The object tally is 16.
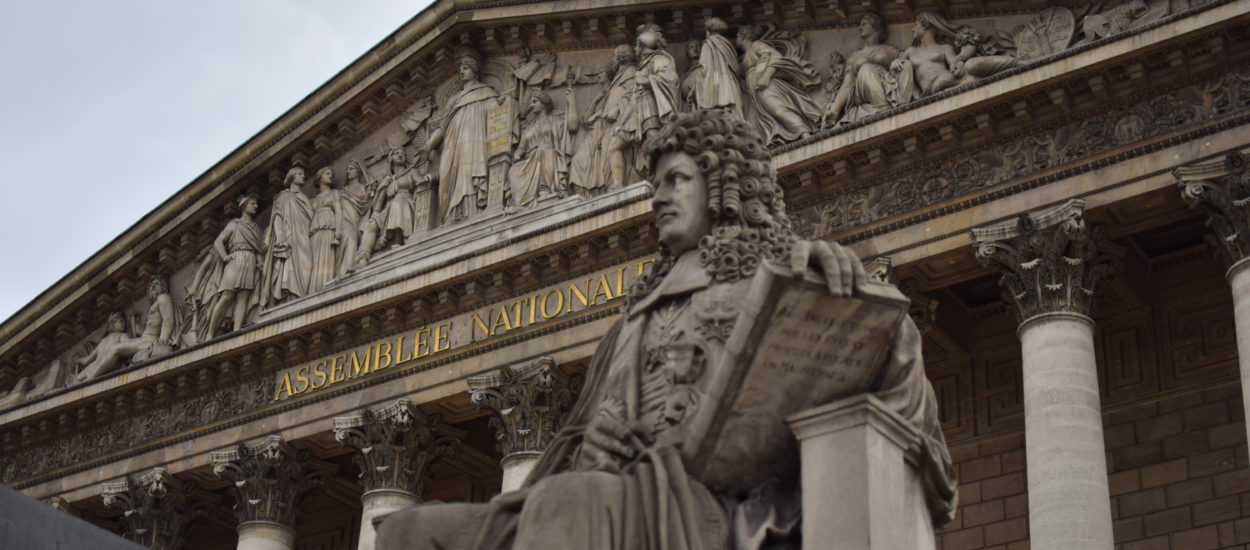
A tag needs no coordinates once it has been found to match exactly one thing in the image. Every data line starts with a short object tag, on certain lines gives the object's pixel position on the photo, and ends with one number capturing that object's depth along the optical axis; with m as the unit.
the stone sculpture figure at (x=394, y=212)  21.52
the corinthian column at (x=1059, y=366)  14.55
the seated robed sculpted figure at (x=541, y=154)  20.23
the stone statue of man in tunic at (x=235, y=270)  22.69
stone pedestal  4.74
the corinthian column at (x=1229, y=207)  14.93
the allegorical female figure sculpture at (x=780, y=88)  18.47
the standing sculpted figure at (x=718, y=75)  18.81
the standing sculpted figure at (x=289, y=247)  22.16
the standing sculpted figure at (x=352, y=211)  21.92
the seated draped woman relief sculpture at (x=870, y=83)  17.72
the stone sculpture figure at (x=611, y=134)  19.67
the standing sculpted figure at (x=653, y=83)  19.27
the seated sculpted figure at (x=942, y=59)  17.20
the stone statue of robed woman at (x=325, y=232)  22.00
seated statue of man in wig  4.84
